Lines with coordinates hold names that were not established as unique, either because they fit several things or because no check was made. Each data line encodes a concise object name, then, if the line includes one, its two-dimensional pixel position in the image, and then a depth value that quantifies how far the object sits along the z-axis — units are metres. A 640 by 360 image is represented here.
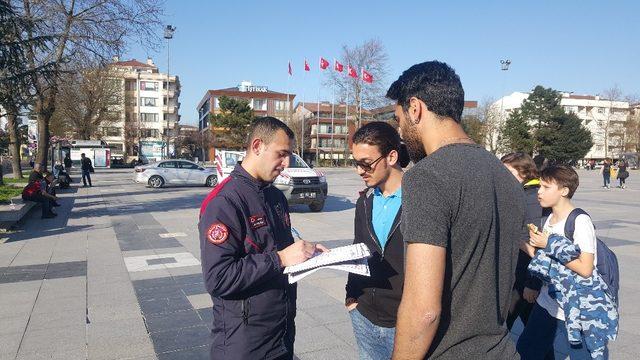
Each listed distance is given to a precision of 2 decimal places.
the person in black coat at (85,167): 23.56
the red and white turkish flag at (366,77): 50.22
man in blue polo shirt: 2.39
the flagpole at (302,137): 65.01
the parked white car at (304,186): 13.24
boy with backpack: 2.79
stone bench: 10.23
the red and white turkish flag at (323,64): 52.69
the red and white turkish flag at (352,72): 51.00
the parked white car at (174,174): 23.45
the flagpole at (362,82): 51.31
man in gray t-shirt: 1.46
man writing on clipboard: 2.10
